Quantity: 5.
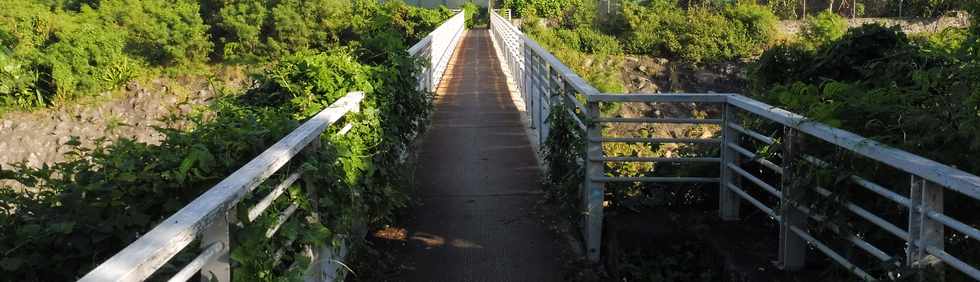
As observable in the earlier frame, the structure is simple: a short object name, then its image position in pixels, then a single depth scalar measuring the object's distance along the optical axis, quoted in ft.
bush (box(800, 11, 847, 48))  113.58
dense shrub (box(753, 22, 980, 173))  11.71
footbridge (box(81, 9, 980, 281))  9.39
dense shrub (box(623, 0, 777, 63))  159.22
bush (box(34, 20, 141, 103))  124.26
